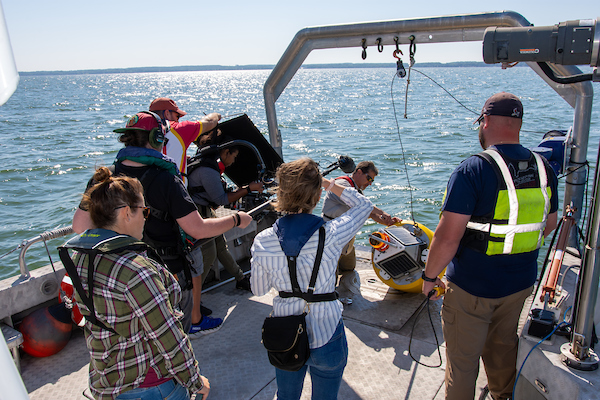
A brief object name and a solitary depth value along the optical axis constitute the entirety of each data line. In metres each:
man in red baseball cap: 3.56
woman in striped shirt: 2.14
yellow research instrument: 4.27
